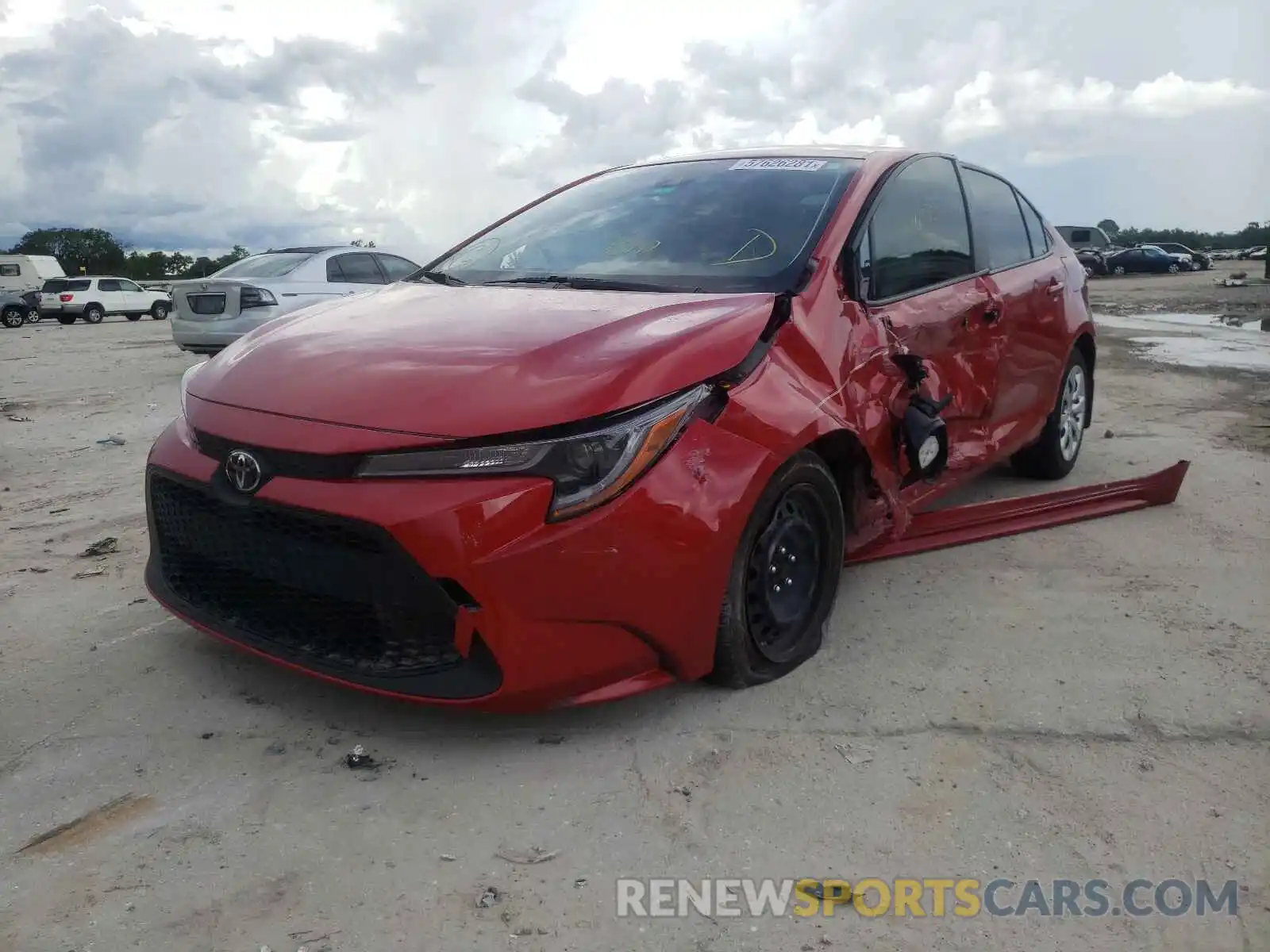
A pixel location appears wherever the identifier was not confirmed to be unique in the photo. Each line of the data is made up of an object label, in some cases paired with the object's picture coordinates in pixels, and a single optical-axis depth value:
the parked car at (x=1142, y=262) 42.03
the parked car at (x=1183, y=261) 42.84
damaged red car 2.34
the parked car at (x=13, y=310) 26.92
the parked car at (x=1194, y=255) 45.12
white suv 28.19
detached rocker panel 4.09
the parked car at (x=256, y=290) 10.42
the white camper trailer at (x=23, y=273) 31.72
